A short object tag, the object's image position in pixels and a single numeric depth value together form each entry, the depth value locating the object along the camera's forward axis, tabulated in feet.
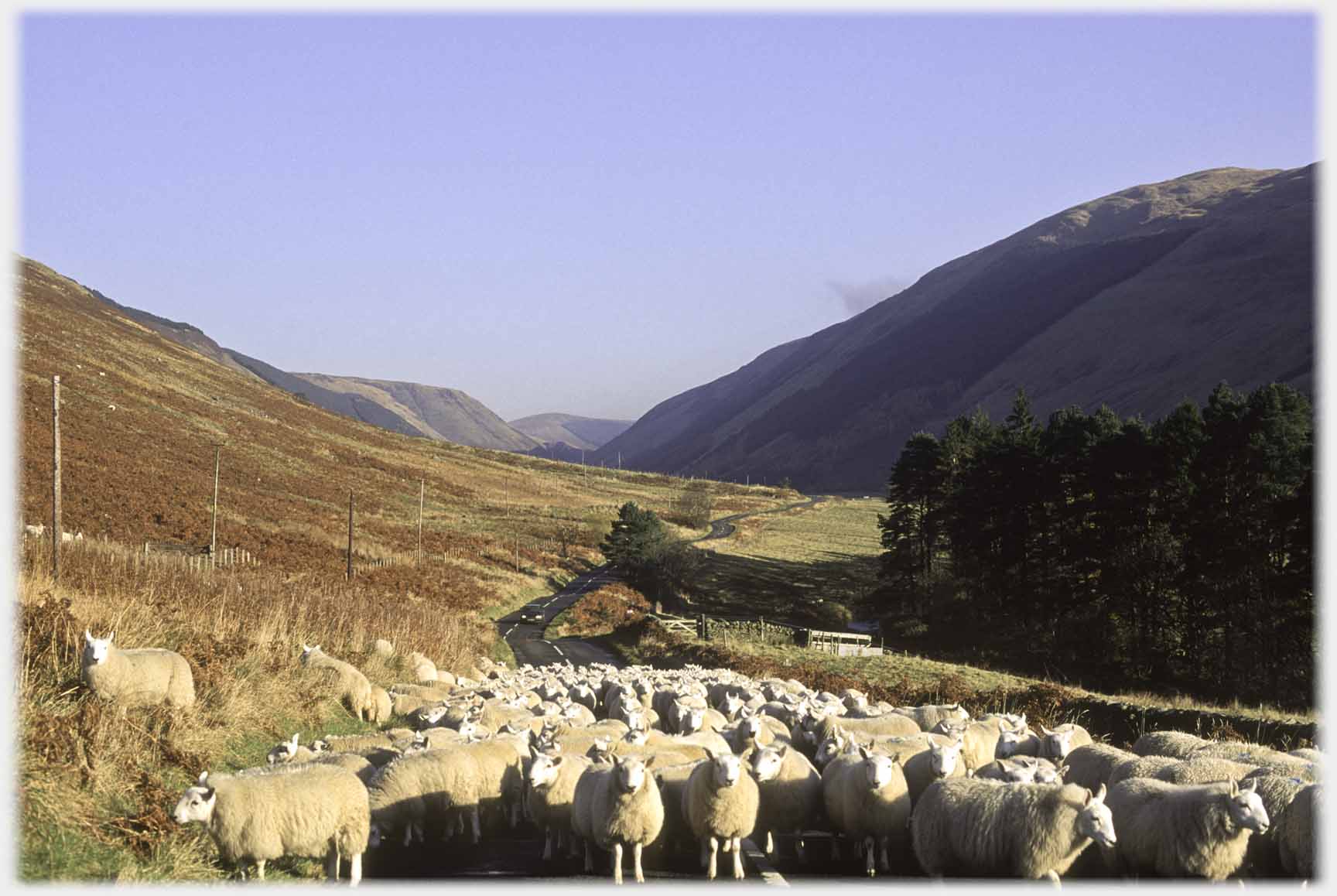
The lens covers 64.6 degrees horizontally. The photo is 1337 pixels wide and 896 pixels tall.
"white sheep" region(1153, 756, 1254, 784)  44.09
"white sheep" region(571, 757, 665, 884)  39.29
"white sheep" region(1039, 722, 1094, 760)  51.85
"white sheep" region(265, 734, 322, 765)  42.93
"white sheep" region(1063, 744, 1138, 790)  48.26
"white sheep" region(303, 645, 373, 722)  66.44
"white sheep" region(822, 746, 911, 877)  42.60
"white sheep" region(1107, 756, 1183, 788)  45.88
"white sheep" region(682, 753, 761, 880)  40.45
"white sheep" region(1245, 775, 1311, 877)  37.86
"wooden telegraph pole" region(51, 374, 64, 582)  74.81
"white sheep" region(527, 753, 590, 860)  44.75
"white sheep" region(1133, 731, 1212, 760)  53.93
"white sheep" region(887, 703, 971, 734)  68.64
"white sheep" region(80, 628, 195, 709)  43.16
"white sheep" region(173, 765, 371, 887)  35.19
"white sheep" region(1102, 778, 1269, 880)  36.04
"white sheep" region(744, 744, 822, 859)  46.01
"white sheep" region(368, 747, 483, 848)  43.04
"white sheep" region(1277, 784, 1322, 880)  36.55
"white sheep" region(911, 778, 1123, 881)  36.32
